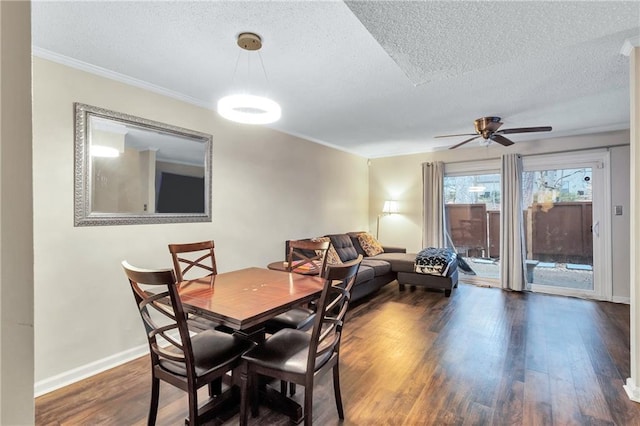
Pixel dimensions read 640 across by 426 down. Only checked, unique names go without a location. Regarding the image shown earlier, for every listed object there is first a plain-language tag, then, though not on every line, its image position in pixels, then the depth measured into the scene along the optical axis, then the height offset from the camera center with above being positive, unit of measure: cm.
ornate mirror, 236 +40
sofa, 416 -85
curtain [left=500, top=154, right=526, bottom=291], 472 -21
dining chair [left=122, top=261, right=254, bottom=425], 141 -78
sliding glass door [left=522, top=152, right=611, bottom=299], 434 -15
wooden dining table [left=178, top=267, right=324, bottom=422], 153 -50
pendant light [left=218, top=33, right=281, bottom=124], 194 +73
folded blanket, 438 -73
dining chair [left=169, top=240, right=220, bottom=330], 214 -43
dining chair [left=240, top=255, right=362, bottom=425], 154 -79
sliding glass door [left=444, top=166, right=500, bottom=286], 516 -13
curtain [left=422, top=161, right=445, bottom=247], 544 +18
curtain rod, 425 +94
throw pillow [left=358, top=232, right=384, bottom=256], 528 -55
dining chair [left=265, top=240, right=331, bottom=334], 223 -79
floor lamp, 592 +14
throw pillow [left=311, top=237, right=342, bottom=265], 435 -62
